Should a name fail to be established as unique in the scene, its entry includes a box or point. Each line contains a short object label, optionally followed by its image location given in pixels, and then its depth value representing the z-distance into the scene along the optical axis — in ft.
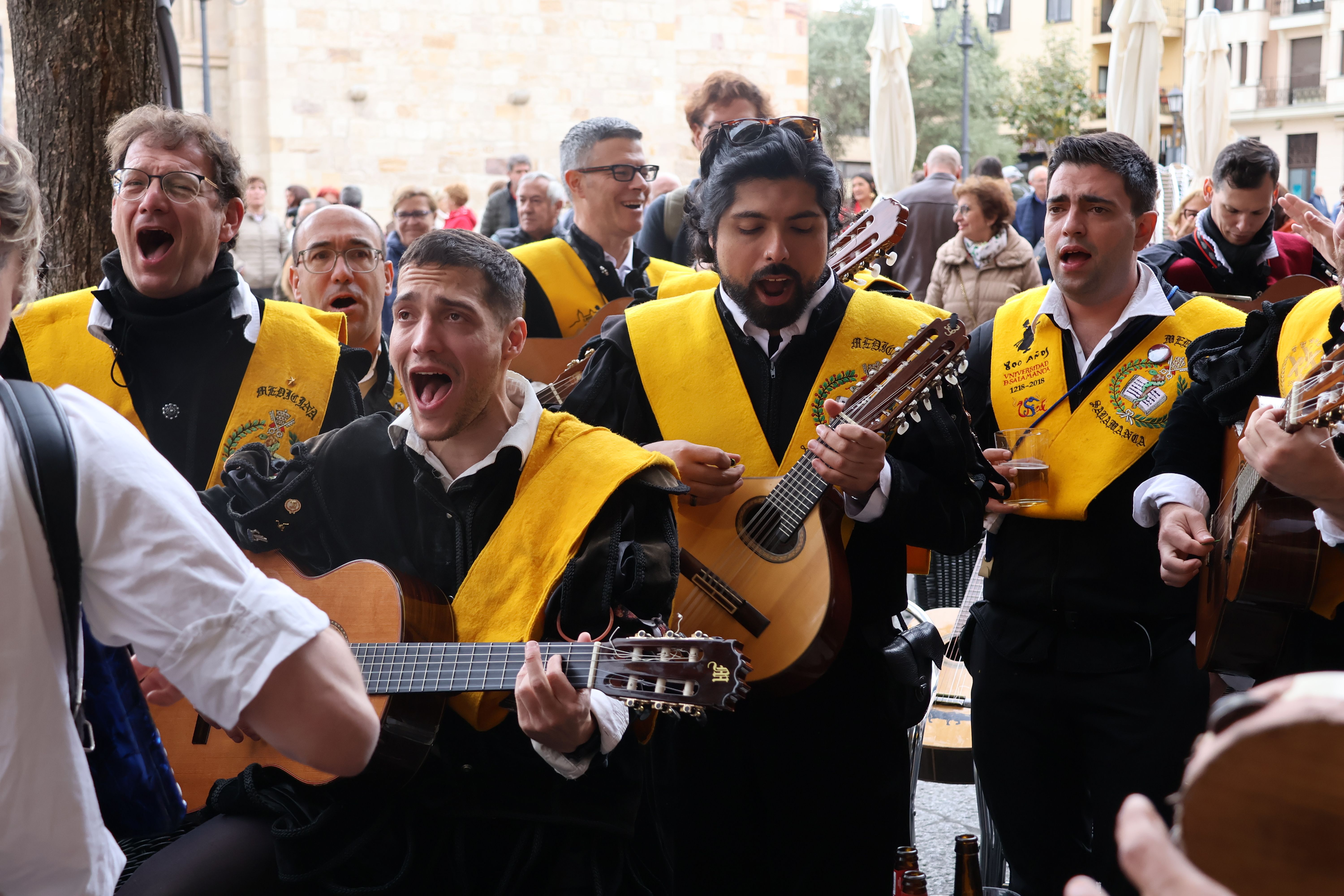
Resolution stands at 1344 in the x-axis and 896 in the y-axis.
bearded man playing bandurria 9.35
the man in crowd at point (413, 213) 27.43
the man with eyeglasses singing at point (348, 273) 14.01
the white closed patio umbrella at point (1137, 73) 37.01
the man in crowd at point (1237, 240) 17.39
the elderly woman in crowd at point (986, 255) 23.88
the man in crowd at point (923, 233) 27.76
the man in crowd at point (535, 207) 24.99
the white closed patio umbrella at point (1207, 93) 43.57
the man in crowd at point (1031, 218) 34.40
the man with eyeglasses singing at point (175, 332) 10.67
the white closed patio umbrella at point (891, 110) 40.37
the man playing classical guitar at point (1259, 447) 7.77
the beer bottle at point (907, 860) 8.27
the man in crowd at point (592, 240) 16.38
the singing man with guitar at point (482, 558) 7.85
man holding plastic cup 9.64
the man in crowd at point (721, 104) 17.80
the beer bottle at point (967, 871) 8.74
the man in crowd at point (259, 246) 37.78
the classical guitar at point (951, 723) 12.53
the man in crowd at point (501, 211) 35.58
